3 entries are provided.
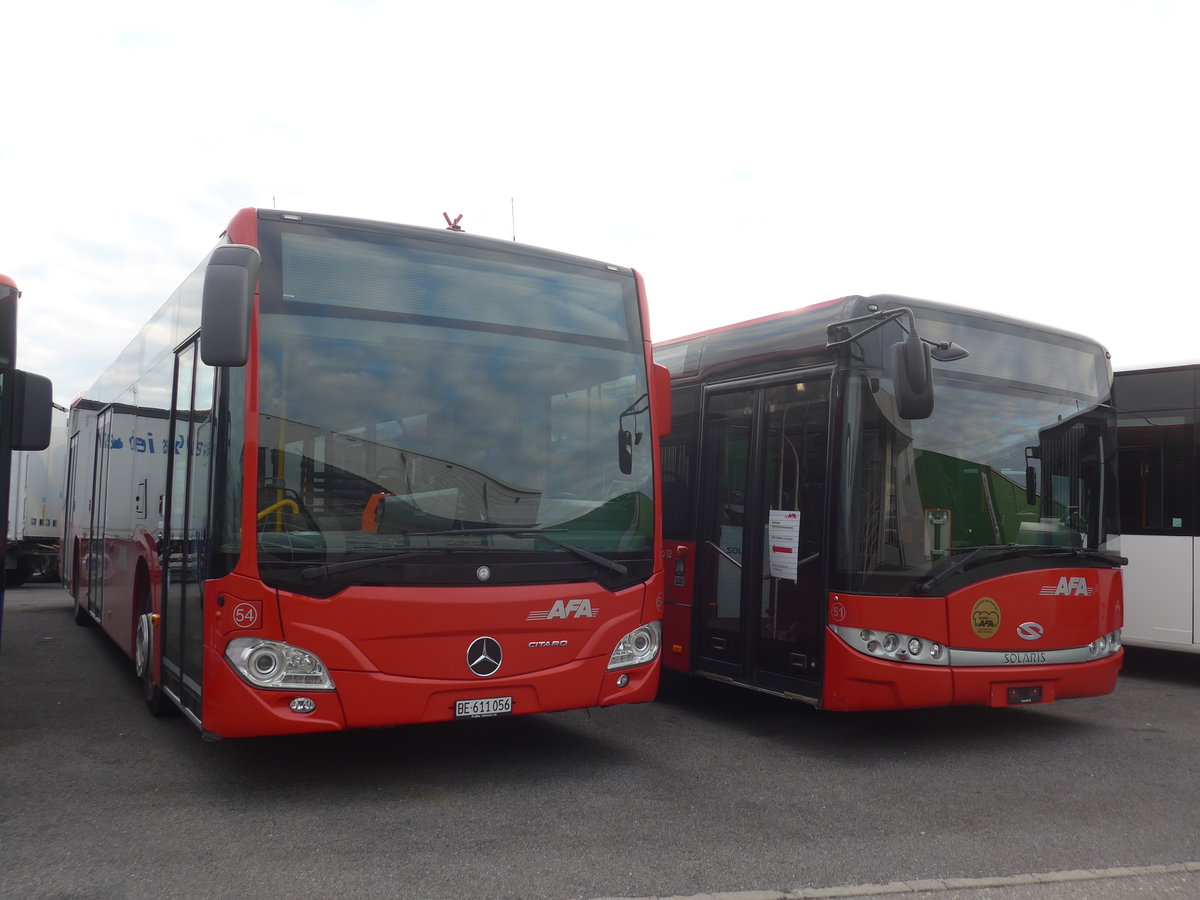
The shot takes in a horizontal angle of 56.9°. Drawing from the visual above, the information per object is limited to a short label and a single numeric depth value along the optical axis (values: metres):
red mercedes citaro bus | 5.59
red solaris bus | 7.03
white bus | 10.38
